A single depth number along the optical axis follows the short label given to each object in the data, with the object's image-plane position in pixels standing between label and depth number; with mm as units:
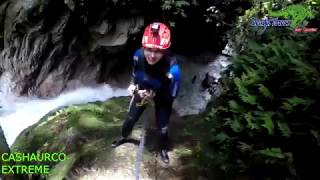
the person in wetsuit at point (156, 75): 4078
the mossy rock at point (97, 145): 4777
